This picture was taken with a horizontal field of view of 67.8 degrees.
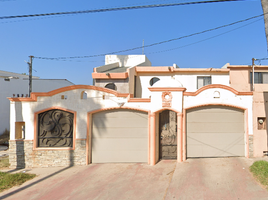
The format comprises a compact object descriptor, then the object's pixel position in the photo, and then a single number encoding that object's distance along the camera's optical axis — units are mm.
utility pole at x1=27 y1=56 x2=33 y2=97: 20020
